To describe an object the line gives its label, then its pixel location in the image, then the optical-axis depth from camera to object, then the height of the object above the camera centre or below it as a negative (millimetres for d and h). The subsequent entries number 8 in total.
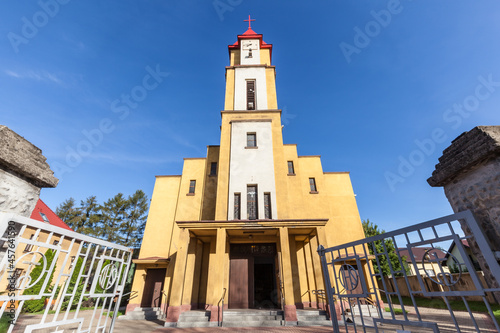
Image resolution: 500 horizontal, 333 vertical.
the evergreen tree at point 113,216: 30922 +9525
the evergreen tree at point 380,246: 19766 +3346
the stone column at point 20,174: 2242 +1135
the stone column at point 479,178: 2152 +1024
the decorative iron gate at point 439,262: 2230 +299
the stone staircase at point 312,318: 8812 -958
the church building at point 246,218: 10617 +3677
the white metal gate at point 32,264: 2209 +330
